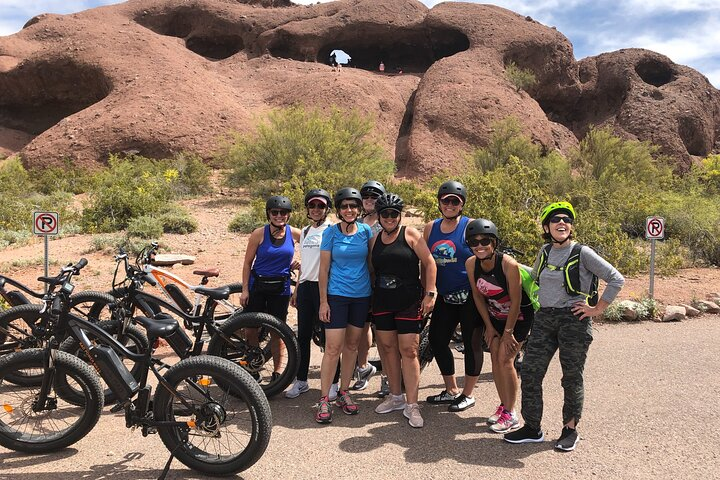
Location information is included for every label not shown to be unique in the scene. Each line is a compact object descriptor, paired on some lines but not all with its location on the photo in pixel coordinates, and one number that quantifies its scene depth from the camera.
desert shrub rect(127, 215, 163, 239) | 12.66
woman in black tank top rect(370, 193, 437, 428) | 4.31
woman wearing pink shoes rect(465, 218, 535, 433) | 4.07
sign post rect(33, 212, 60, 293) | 6.96
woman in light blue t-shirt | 4.46
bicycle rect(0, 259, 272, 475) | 3.45
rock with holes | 26.53
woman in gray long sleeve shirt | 3.78
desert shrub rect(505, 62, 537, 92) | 33.19
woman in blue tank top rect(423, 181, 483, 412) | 4.54
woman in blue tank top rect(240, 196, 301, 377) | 5.08
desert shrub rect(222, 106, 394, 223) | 17.83
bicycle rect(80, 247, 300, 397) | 4.77
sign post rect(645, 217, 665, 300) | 8.70
